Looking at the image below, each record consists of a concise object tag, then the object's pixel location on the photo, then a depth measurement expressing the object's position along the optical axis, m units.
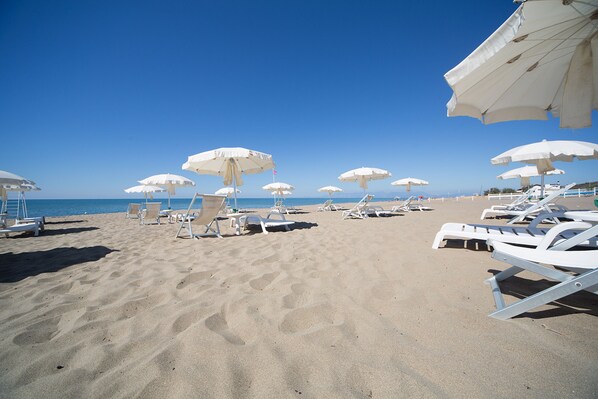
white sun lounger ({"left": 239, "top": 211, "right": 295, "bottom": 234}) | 5.74
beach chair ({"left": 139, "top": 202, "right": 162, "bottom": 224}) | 8.27
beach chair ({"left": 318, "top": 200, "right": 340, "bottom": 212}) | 15.48
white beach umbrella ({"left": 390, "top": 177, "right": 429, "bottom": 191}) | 15.71
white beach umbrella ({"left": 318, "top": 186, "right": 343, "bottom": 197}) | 19.19
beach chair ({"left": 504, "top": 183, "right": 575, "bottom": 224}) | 4.57
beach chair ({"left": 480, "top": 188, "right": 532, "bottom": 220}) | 7.21
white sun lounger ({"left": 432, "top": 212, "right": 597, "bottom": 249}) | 3.00
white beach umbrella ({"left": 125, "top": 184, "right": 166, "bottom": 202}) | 12.15
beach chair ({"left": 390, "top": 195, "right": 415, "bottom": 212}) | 11.95
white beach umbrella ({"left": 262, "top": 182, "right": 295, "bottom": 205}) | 14.86
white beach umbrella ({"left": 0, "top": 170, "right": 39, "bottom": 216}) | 5.04
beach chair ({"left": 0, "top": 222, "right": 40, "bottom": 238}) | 5.81
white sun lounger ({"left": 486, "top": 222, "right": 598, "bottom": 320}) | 1.33
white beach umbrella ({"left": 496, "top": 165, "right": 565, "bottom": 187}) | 11.20
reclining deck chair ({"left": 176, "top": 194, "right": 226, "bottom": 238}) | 5.02
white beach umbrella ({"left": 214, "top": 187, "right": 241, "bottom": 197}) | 15.25
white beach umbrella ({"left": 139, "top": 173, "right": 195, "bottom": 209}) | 9.88
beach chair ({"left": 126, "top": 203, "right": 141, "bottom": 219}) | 10.52
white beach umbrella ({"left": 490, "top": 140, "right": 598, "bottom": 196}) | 5.45
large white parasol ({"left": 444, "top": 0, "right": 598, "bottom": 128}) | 1.79
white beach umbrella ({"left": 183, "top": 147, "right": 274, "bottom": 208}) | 5.82
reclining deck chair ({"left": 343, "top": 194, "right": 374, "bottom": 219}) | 8.48
